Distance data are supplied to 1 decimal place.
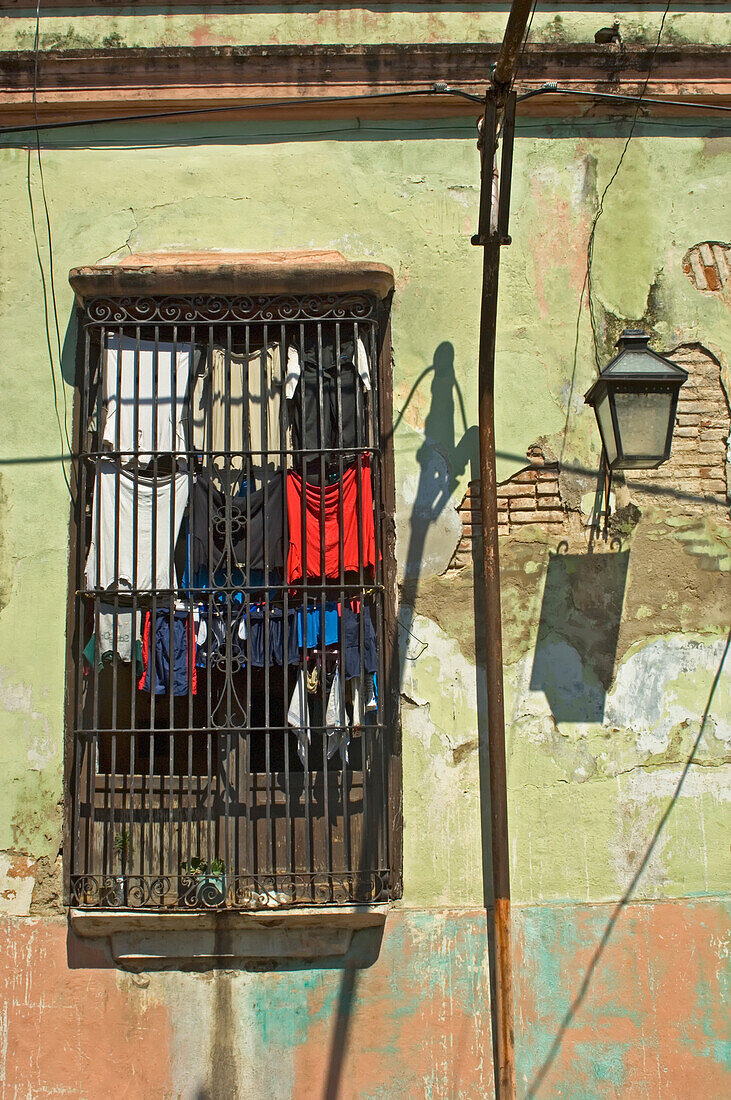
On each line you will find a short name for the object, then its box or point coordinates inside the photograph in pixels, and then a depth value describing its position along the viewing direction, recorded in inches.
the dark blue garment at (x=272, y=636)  181.5
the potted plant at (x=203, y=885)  171.6
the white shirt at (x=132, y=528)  183.3
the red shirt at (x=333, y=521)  184.4
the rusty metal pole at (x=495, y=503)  156.3
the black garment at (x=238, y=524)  184.7
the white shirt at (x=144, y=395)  188.9
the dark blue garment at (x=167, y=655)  180.4
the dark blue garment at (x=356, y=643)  181.0
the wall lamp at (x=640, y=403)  168.6
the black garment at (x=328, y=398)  190.1
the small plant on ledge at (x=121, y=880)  172.4
